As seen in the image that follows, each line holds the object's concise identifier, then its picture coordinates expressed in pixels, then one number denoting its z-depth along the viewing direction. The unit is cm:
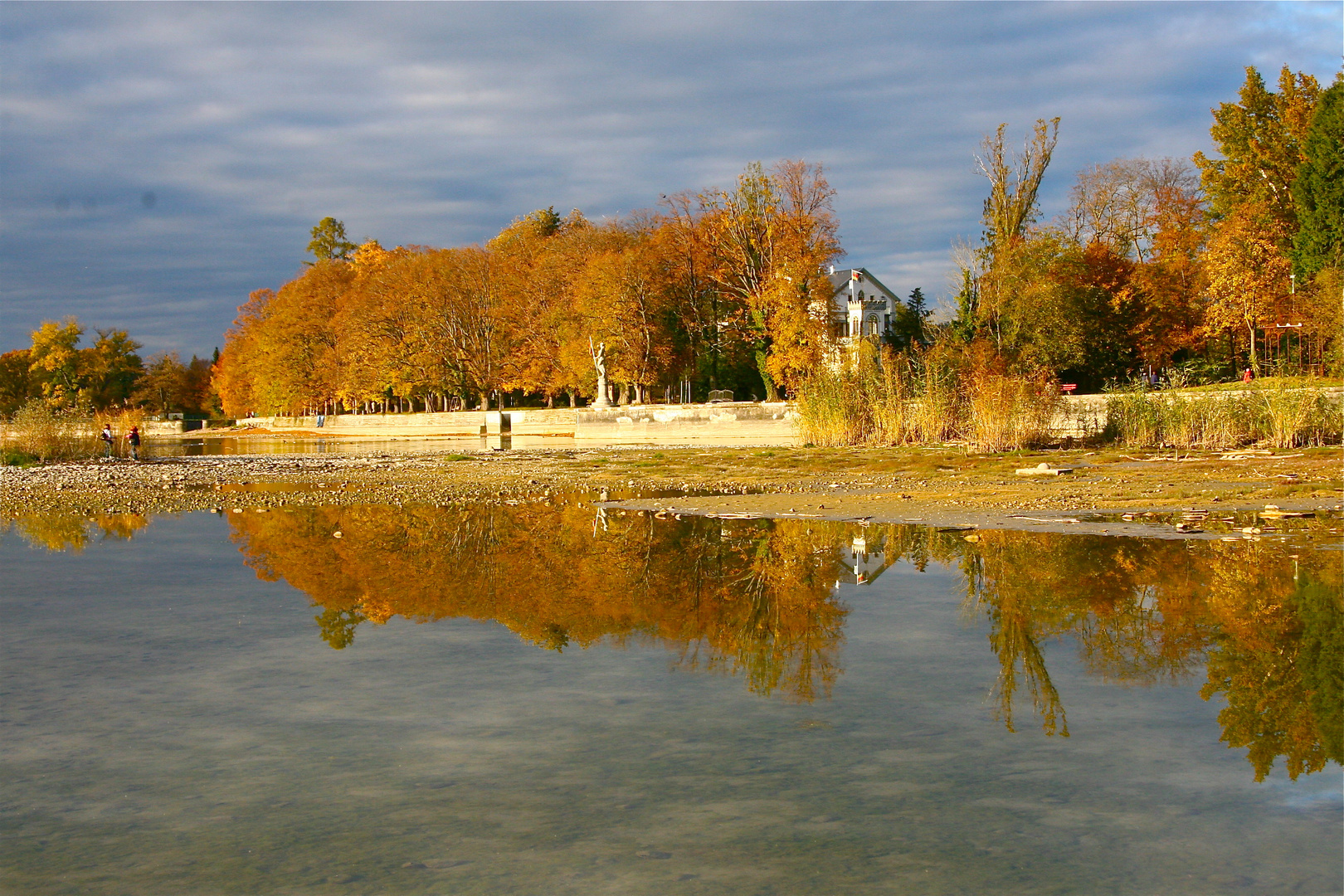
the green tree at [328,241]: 10256
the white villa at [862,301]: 8875
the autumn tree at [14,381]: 9738
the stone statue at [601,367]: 5394
